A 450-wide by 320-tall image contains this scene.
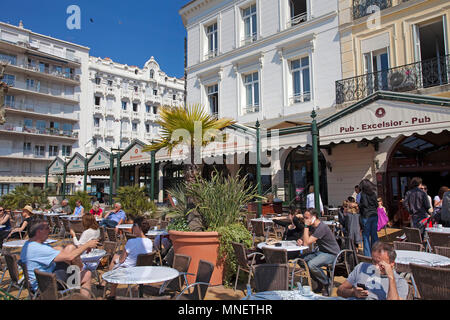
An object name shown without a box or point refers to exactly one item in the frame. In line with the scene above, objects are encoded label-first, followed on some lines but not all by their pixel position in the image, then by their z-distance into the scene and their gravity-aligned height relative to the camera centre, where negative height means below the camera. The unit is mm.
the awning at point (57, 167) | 20047 +1312
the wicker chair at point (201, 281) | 3449 -1067
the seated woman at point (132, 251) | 4273 -899
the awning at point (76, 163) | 17719 +1341
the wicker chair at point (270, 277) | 3258 -969
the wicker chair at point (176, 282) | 3898 -1257
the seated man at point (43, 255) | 3601 -780
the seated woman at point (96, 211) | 10406 -808
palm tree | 6461 +1151
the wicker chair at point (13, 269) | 3926 -1013
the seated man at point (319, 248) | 4414 -973
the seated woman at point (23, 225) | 7668 -938
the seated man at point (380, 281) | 2775 -910
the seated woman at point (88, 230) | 4969 -698
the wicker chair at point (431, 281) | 2869 -943
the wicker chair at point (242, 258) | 4573 -1103
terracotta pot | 5031 -1019
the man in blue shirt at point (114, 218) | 8211 -865
